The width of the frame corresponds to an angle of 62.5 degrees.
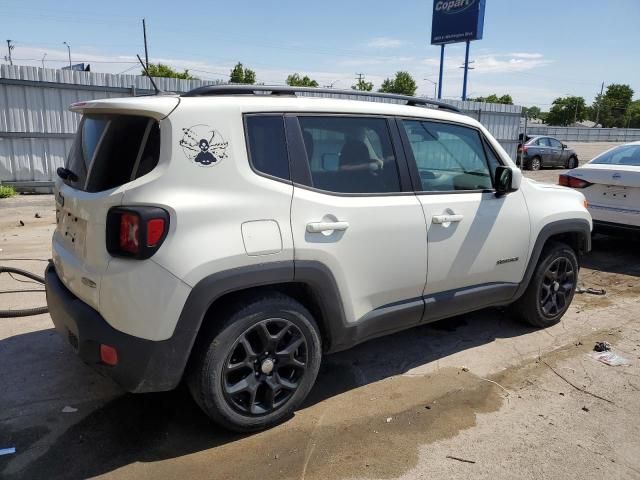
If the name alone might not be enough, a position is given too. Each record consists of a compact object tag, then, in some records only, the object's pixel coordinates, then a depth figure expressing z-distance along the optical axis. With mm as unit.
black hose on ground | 4539
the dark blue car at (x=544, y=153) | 20562
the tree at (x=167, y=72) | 52691
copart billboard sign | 23641
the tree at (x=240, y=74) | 59219
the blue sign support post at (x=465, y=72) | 24141
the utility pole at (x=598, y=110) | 90662
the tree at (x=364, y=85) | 70438
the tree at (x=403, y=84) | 70875
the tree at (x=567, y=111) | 89688
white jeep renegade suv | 2570
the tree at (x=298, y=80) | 62219
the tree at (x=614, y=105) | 94688
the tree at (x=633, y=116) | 90381
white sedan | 6684
